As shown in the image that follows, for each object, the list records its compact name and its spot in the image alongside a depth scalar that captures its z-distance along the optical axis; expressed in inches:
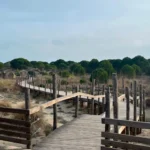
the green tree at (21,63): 2190.5
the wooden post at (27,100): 318.2
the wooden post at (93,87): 652.2
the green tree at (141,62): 1804.9
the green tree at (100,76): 1302.9
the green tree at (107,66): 1547.7
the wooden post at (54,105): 403.5
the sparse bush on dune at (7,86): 1095.6
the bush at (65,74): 1547.7
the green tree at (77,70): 1701.5
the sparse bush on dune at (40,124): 459.5
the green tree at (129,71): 1485.0
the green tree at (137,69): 1599.2
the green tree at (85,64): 2099.7
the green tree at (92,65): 1985.2
